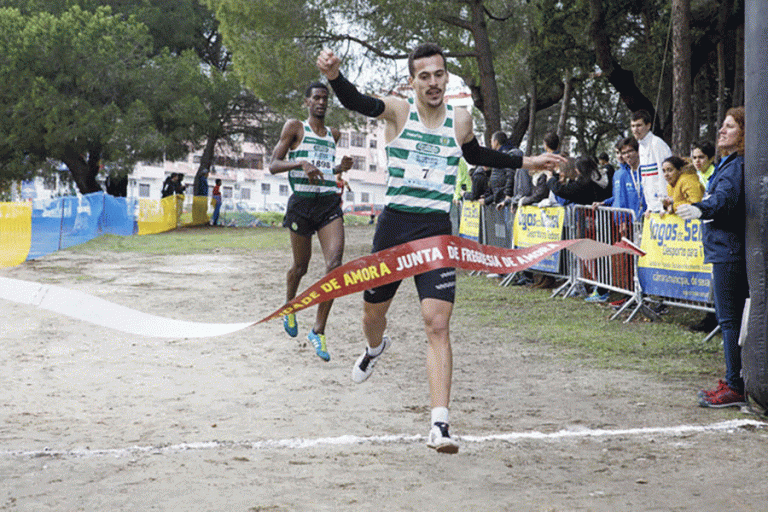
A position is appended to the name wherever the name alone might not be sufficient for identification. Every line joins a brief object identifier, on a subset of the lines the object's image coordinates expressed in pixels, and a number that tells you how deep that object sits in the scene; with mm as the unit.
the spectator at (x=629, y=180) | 10469
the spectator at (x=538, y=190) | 13077
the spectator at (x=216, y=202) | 36719
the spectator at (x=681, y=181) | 8727
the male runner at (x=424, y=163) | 4613
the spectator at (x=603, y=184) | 12000
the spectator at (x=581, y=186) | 11953
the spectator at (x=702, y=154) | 8375
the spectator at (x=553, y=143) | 11784
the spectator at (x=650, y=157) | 9508
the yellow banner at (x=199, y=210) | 35281
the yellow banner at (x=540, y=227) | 12430
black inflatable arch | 5672
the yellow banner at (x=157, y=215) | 29891
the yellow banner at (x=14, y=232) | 17203
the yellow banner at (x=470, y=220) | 16297
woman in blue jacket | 6074
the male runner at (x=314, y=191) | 7145
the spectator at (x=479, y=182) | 15742
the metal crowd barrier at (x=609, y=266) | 10141
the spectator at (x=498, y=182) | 14002
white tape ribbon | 5344
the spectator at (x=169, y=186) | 33406
